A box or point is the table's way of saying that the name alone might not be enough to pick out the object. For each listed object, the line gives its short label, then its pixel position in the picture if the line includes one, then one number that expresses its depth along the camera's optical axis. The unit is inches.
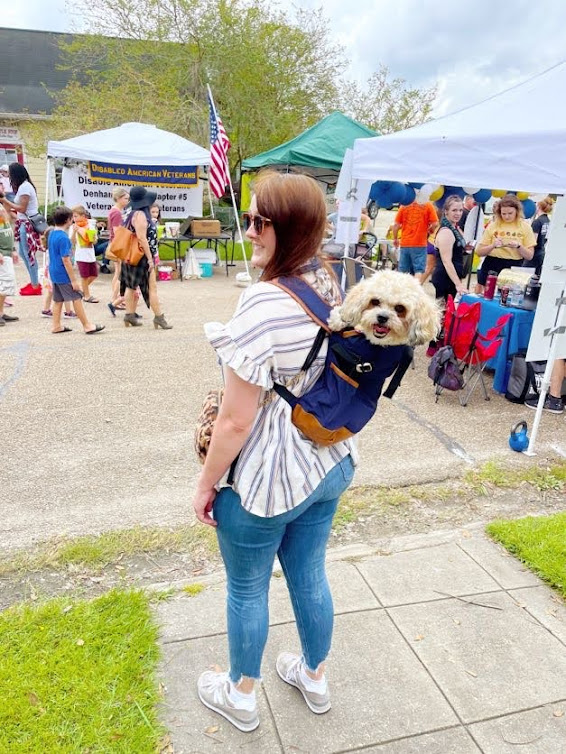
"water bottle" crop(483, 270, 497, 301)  230.7
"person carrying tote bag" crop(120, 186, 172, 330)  277.3
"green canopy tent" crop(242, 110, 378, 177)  478.6
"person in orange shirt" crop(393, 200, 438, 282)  365.7
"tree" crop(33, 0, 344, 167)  699.4
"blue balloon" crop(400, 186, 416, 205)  359.9
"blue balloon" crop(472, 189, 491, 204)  388.2
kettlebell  169.6
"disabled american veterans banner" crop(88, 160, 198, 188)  503.8
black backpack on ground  205.2
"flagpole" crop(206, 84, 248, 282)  454.9
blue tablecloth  213.3
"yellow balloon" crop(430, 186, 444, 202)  358.3
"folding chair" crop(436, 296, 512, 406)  205.2
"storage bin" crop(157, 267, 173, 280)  465.7
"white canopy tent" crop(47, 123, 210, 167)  438.3
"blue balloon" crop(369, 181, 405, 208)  354.9
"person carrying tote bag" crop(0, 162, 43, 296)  367.9
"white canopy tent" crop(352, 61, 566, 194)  159.3
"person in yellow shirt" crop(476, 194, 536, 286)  240.5
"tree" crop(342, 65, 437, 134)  992.2
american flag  410.3
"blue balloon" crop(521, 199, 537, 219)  382.3
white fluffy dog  56.7
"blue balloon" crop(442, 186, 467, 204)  350.0
